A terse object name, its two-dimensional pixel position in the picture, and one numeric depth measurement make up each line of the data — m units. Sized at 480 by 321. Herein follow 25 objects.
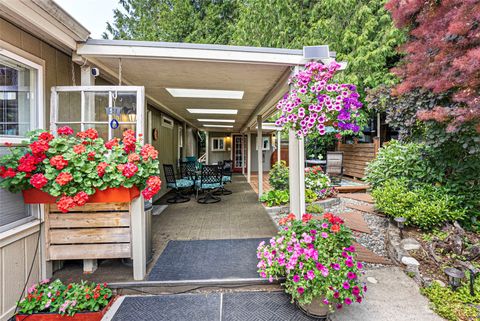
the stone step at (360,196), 5.09
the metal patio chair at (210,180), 5.56
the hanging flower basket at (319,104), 1.86
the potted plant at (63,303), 1.96
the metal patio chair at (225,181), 6.21
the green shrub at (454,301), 1.84
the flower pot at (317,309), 1.88
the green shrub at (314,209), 4.27
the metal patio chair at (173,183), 5.62
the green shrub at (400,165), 3.70
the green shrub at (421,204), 3.08
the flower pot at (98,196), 2.06
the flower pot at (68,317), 1.96
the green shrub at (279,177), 5.35
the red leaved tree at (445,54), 2.50
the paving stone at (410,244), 2.81
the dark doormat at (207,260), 2.39
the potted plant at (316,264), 1.79
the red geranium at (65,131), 2.12
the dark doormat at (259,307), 1.92
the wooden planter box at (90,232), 2.29
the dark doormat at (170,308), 1.93
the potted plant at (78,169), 1.91
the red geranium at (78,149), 2.01
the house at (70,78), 1.95
